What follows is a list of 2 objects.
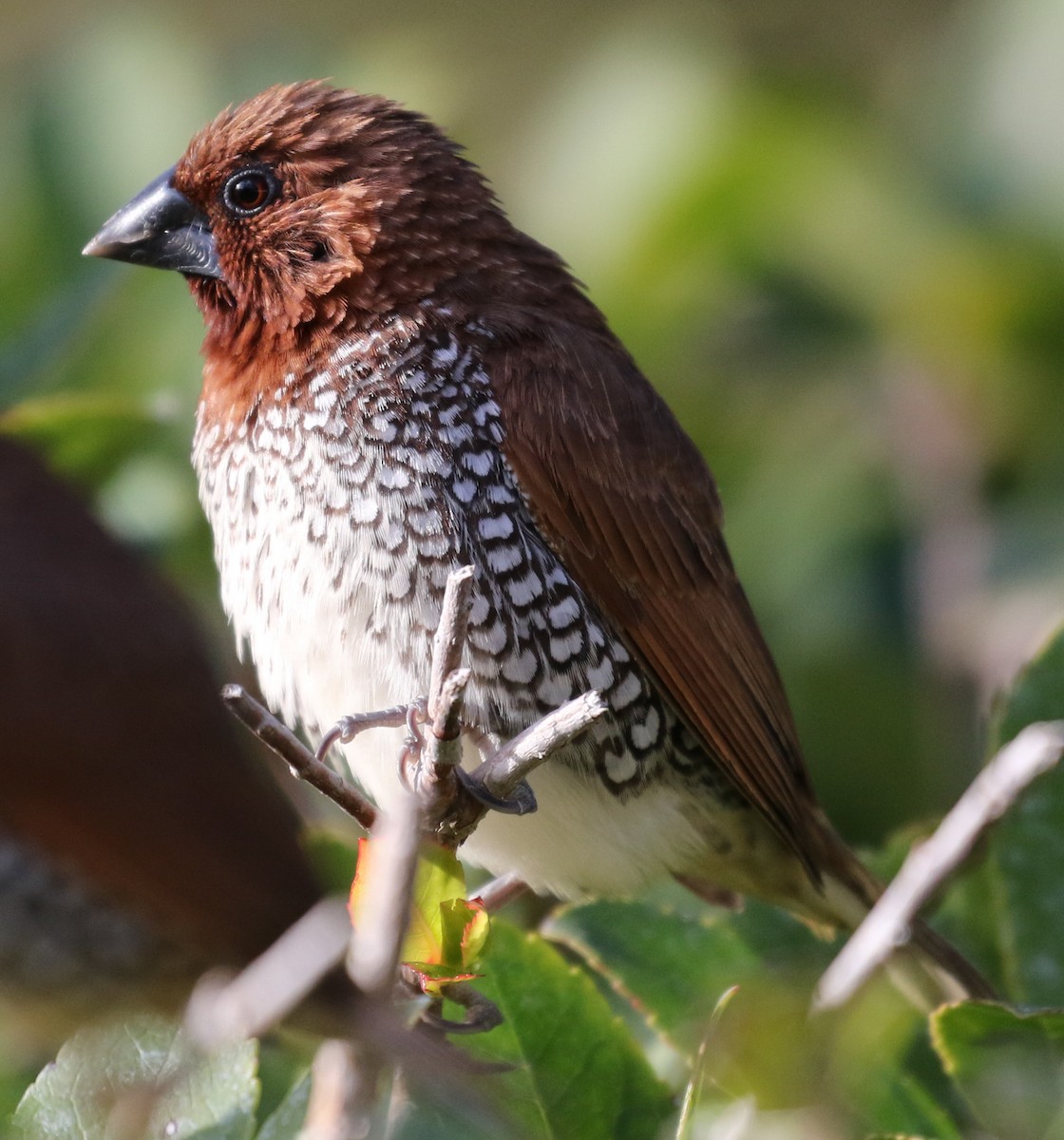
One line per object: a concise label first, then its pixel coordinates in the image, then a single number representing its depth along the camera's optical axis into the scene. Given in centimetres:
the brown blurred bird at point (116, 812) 473
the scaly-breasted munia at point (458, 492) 613
